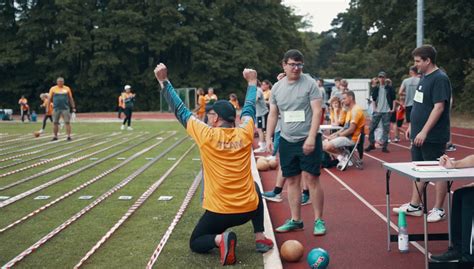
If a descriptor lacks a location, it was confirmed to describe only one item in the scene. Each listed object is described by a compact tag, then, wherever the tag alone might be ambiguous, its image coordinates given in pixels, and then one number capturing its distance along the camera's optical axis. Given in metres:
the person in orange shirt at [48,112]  22.65
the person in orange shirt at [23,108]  35.09
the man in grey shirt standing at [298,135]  6.02
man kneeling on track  5.12
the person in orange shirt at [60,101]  17.06
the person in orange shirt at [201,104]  22.99
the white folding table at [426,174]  4.43
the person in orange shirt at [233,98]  19.78
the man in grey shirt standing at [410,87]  12.54
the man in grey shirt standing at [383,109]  14.23
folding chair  11.19
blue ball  4.91
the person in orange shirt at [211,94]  22.67
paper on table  4.75
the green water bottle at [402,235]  5.34
